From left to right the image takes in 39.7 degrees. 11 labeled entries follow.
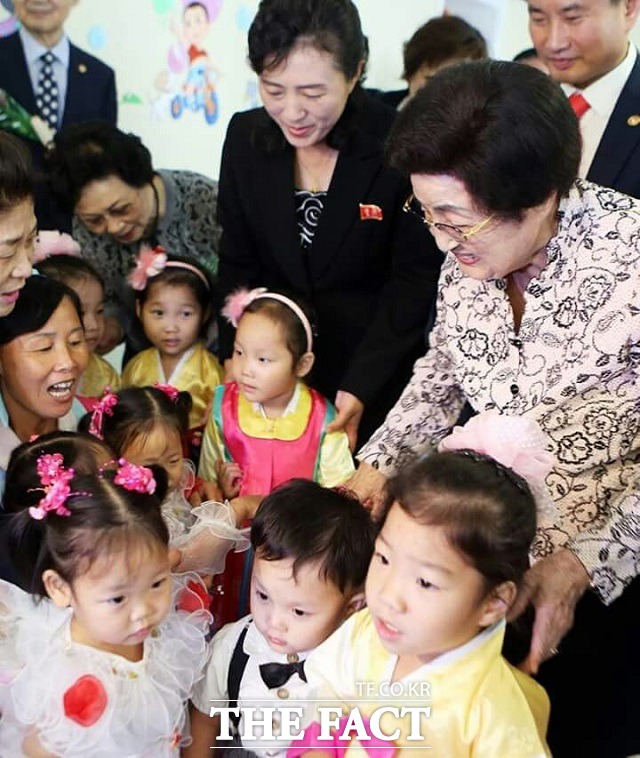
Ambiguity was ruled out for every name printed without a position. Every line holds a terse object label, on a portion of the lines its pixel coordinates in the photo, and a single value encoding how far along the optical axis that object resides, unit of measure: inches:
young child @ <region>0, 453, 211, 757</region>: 56.5
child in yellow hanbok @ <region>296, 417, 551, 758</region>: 47.2
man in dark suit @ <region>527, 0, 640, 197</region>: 80.2
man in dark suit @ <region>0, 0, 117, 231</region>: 119.1
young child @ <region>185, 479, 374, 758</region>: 60.2
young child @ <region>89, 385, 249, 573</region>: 73.6
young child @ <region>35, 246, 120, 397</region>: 92.3
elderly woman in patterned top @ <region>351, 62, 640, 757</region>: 53.7
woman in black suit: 83.0
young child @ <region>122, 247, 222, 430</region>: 99.7
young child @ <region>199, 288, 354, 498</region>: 88.4
